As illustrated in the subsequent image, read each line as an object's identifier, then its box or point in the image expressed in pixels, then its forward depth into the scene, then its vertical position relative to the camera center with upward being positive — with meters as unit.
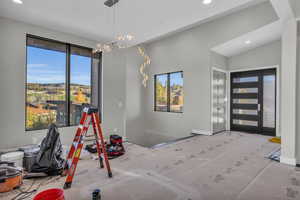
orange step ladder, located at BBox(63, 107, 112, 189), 2.31 -0.62
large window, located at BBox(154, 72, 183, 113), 6.70 +0.34
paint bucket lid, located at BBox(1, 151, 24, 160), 2.72 -0.97
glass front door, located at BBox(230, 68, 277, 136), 5.62 -0.02
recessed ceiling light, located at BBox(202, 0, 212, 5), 2.94 +1.79
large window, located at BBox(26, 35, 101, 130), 3.79 +0.44
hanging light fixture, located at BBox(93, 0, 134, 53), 2.84 +1.69
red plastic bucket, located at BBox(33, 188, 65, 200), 1.79 -1.06
